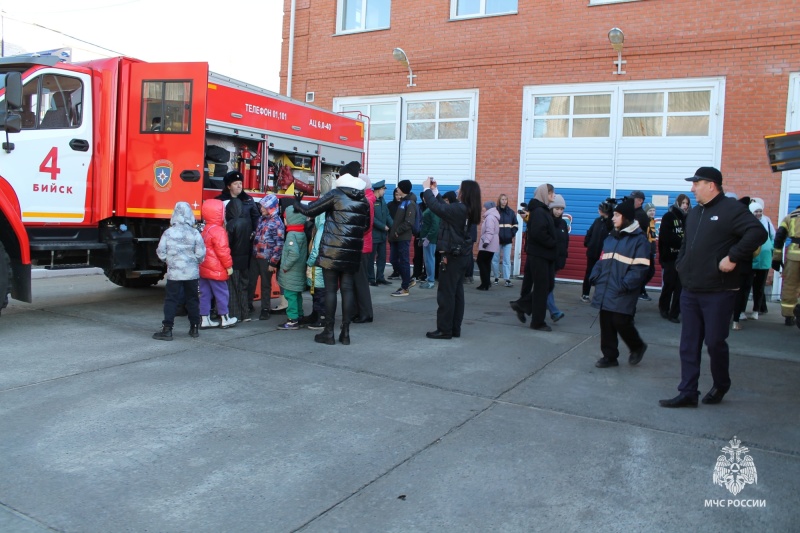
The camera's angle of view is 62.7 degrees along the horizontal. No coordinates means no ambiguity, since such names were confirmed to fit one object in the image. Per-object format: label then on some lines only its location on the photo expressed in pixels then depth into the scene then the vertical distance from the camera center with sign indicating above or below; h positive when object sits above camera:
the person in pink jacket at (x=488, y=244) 12.14 -0.17
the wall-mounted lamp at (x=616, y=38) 12.30 +3.82
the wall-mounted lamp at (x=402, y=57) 14.68 +3.88
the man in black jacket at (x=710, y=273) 4.92 -0.21
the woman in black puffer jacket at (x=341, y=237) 7.00 -0.11
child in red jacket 7.55 -0.47
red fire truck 7.37 +0.77
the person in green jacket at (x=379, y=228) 11.24 +0.01
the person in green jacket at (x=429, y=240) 11.74 -0.15
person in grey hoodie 7.03 -0.43
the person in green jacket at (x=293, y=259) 7.75 -0.41
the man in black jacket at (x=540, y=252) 7.86 -0.17
